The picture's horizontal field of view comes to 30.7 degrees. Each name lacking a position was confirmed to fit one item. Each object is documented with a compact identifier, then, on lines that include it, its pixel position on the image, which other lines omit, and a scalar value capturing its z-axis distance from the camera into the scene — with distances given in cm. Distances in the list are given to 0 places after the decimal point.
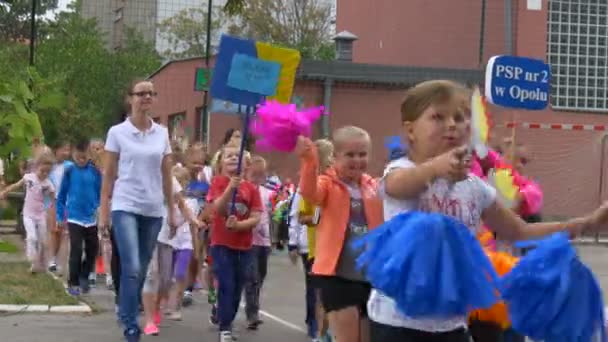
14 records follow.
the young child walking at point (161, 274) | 947
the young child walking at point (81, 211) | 1231
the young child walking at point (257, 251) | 976
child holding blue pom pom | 375
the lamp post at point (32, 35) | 2012
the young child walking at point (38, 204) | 1440
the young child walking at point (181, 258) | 1086
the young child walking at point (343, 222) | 620
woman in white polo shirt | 784
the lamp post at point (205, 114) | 2319
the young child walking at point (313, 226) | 773
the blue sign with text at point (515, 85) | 853
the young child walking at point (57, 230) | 1490
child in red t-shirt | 880
